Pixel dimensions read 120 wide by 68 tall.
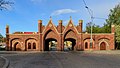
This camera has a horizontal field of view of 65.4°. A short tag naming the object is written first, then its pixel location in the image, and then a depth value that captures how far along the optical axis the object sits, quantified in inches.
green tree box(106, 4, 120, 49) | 1345.0
